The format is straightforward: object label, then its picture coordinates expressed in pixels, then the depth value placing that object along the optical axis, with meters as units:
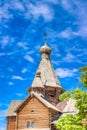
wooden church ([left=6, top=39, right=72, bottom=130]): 29.59
